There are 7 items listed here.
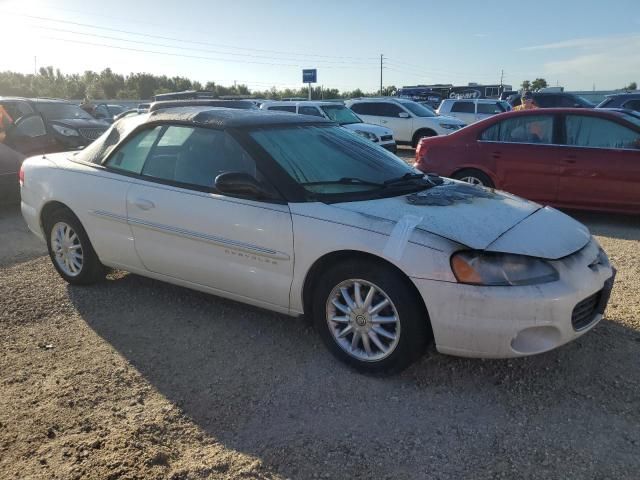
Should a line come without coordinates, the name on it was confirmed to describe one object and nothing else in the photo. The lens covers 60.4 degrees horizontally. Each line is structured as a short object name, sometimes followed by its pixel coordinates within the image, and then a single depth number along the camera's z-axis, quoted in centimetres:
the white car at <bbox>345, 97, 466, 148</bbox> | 1691
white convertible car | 298
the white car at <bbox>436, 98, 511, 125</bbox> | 2070
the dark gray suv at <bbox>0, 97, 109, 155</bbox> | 895
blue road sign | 2458
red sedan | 679
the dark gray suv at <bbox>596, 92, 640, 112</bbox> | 1520
